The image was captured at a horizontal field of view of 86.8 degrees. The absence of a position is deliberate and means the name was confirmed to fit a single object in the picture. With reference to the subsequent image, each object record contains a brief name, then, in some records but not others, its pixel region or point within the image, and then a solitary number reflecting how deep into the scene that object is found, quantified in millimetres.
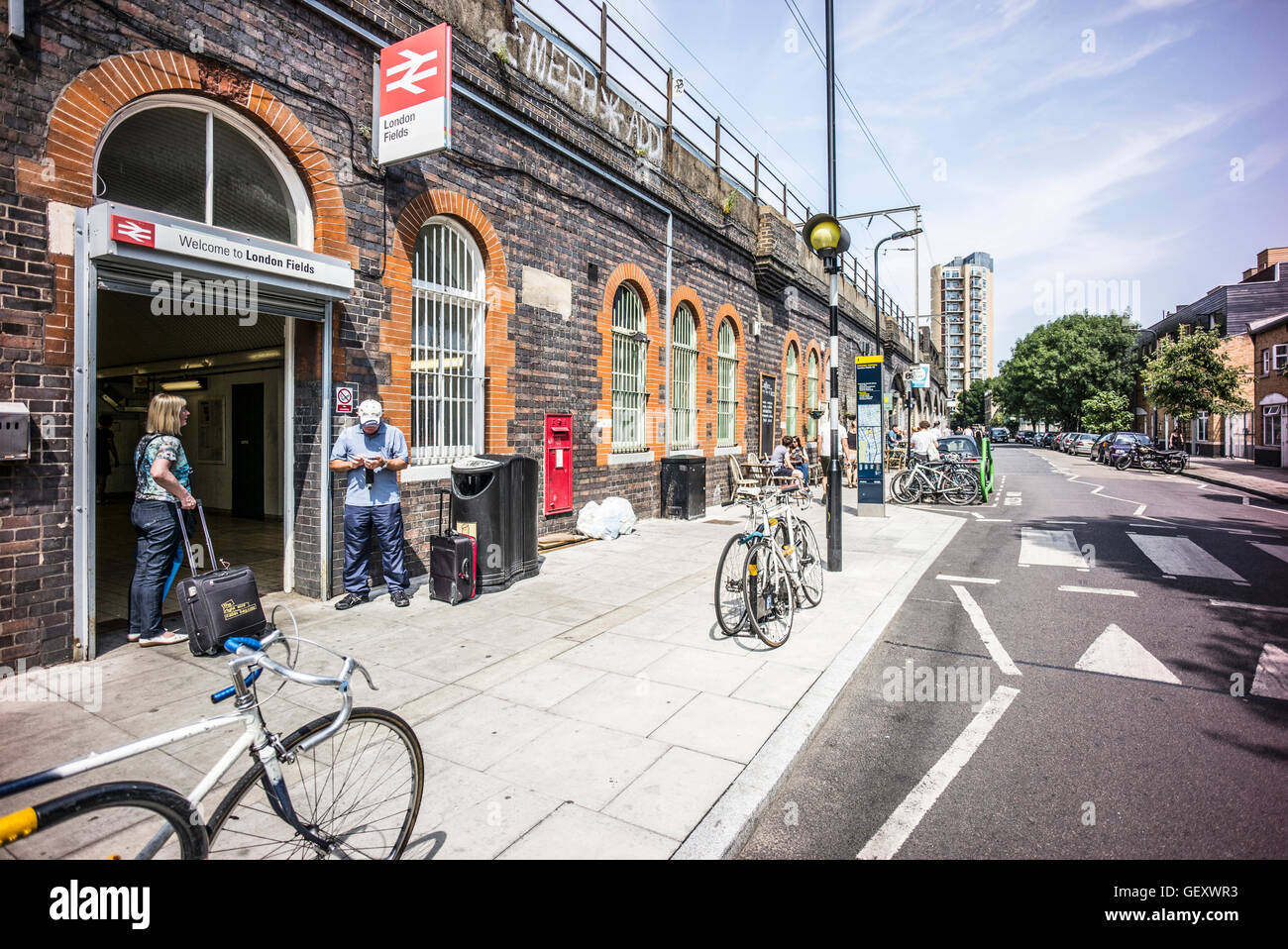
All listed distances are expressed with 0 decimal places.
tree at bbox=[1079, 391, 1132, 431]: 47781
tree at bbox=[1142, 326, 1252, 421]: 29688
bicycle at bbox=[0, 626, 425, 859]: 1754
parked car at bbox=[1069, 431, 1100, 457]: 43844
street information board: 12742
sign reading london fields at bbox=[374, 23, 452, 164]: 6570
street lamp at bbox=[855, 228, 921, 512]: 24300
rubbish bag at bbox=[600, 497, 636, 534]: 10641
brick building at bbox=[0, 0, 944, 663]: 4836
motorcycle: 26391
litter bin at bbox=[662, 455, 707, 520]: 12703
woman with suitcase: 5211
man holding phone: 6441
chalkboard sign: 17766
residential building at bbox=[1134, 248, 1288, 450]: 37562
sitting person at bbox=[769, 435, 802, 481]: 14069
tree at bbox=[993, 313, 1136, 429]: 57750
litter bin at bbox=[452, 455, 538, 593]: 7113
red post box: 9859
